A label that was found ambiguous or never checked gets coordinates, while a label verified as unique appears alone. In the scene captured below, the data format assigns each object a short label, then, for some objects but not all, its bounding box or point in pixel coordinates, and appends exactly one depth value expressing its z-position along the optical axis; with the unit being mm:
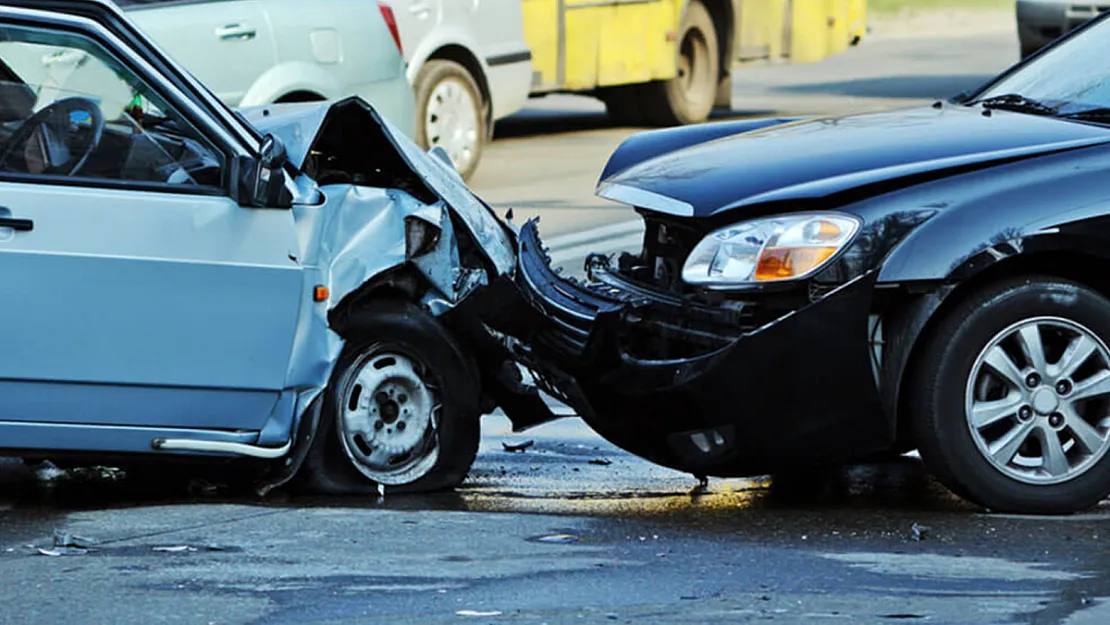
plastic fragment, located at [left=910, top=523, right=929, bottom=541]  11996
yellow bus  32625
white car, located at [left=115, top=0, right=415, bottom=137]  22969
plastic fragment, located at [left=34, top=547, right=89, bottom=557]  11562
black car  11883
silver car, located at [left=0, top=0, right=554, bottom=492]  12125
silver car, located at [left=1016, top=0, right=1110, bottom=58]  38812
